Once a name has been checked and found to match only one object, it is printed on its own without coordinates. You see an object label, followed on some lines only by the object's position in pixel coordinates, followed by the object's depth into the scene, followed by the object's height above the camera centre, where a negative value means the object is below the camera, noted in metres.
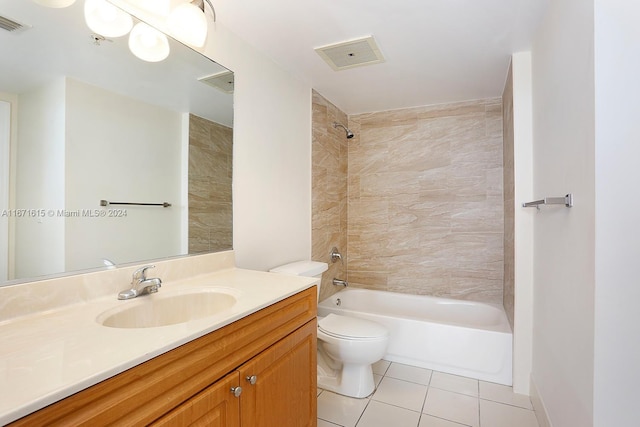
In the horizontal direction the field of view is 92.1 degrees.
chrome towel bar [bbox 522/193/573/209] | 1.20 +0.06
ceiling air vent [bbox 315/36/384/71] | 1.88 +1.04
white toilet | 1.89 -0.81
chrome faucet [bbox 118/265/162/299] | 1.14 -0.26
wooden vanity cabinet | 0.65 -0.46
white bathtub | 2.12 -0.90
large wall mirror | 0.95 +0.25
